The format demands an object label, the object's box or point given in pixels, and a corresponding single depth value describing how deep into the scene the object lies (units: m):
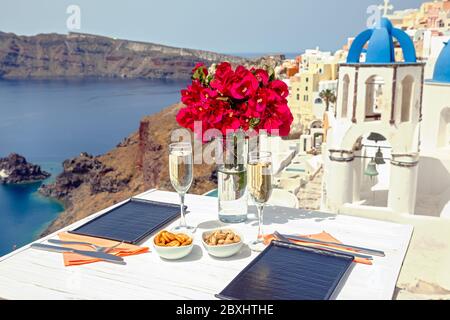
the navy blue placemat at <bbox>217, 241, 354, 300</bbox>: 1.35
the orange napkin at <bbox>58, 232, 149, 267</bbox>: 1.59
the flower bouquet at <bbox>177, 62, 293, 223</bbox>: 1.82
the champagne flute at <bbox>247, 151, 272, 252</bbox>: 1.69
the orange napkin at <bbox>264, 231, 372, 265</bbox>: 1.73
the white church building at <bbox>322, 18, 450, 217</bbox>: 4.81
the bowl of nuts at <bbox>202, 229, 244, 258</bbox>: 1.60
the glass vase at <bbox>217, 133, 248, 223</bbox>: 1.90
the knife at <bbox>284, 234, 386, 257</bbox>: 1.67
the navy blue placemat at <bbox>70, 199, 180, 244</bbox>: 1.85
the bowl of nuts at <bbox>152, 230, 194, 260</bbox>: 1.58
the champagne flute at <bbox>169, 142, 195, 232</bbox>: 1.83
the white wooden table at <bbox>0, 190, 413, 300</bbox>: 1.37
